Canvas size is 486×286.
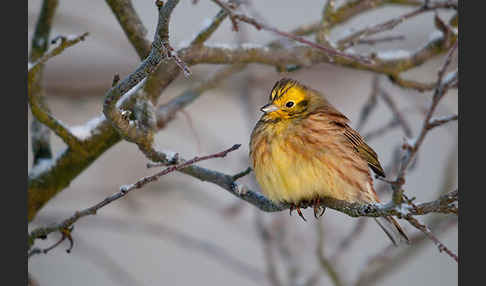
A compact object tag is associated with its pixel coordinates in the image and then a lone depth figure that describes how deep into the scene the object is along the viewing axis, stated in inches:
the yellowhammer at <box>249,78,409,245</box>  202.7
